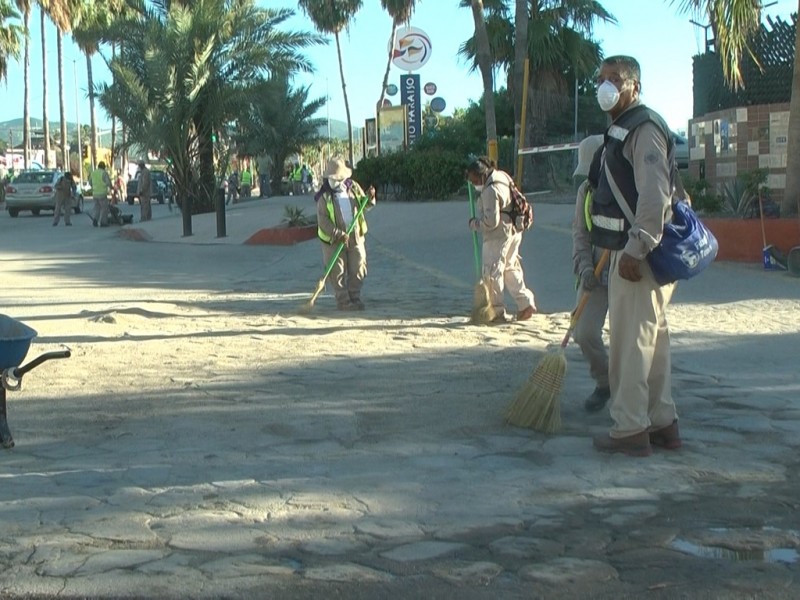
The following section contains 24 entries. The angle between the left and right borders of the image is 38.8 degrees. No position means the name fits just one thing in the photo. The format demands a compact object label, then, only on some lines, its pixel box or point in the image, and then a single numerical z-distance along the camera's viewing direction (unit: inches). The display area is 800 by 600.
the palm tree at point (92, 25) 1658.2
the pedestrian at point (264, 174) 1819.6
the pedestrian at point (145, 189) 1211.2
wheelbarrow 228.7
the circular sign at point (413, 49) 1331.2
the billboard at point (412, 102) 1439.5
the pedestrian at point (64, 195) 1215.6
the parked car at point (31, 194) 1526.8
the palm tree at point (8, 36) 1939.3
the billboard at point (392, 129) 1380.4
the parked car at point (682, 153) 1227.5
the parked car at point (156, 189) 1923.0
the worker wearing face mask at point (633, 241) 211.9
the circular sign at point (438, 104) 1434.5
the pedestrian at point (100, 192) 1116.5
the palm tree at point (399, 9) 1482.5
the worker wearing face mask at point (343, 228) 452.4
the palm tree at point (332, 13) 1984.5
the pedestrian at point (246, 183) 1937.7
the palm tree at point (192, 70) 1121.4
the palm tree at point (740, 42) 512.4
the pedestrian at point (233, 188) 1726.1
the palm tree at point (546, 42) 1221.7
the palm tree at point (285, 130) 2009.1
